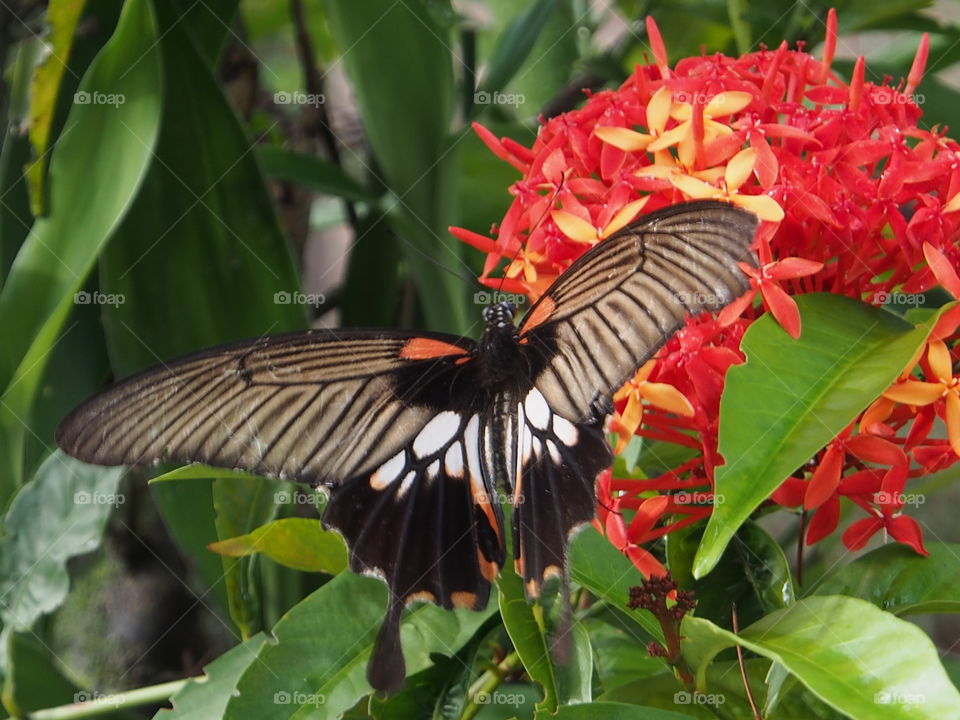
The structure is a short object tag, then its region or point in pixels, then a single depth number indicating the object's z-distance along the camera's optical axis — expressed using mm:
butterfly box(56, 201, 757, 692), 580
